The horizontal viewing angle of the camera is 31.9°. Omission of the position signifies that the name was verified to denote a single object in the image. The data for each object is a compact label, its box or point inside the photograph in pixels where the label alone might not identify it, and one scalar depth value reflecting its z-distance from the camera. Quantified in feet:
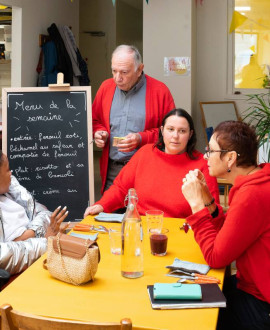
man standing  10.37
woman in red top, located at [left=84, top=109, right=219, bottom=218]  8.50
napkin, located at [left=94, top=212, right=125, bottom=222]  7.84
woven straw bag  5.27
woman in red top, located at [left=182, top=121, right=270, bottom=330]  5.72
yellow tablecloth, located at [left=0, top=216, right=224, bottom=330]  4.65
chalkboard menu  11.21
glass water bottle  5.65
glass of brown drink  6.34
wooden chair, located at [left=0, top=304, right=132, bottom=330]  3.99
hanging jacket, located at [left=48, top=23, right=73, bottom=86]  22.27
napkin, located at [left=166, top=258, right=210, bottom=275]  5.75
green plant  12.74
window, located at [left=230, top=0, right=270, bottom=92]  21.58
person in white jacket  6.73
